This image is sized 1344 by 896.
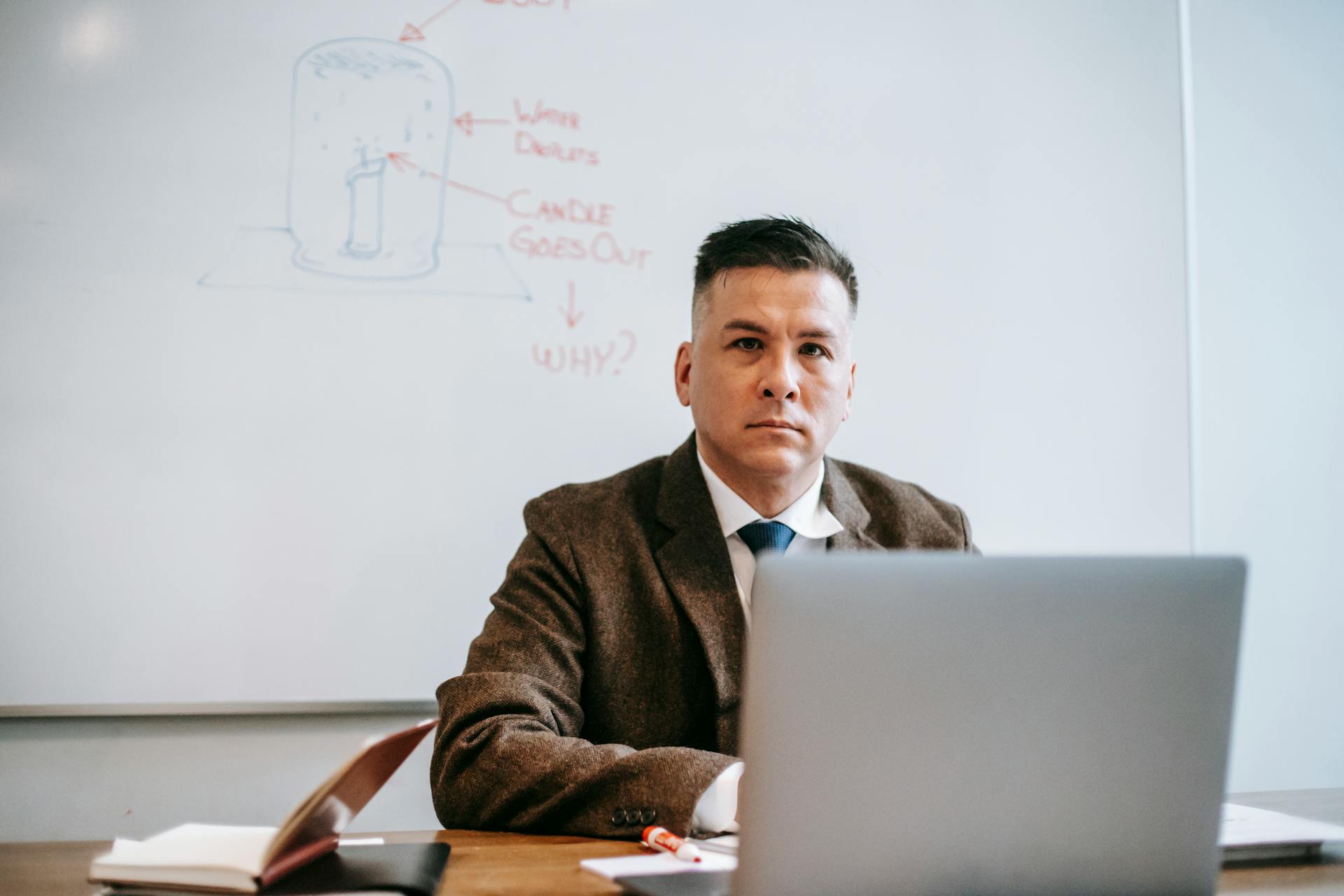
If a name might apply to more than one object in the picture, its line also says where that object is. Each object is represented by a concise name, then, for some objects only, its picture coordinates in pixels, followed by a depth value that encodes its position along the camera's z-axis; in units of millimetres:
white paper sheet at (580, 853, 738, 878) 807
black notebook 743
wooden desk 798
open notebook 739
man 1343
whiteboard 1754
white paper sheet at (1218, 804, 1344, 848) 890
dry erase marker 851
